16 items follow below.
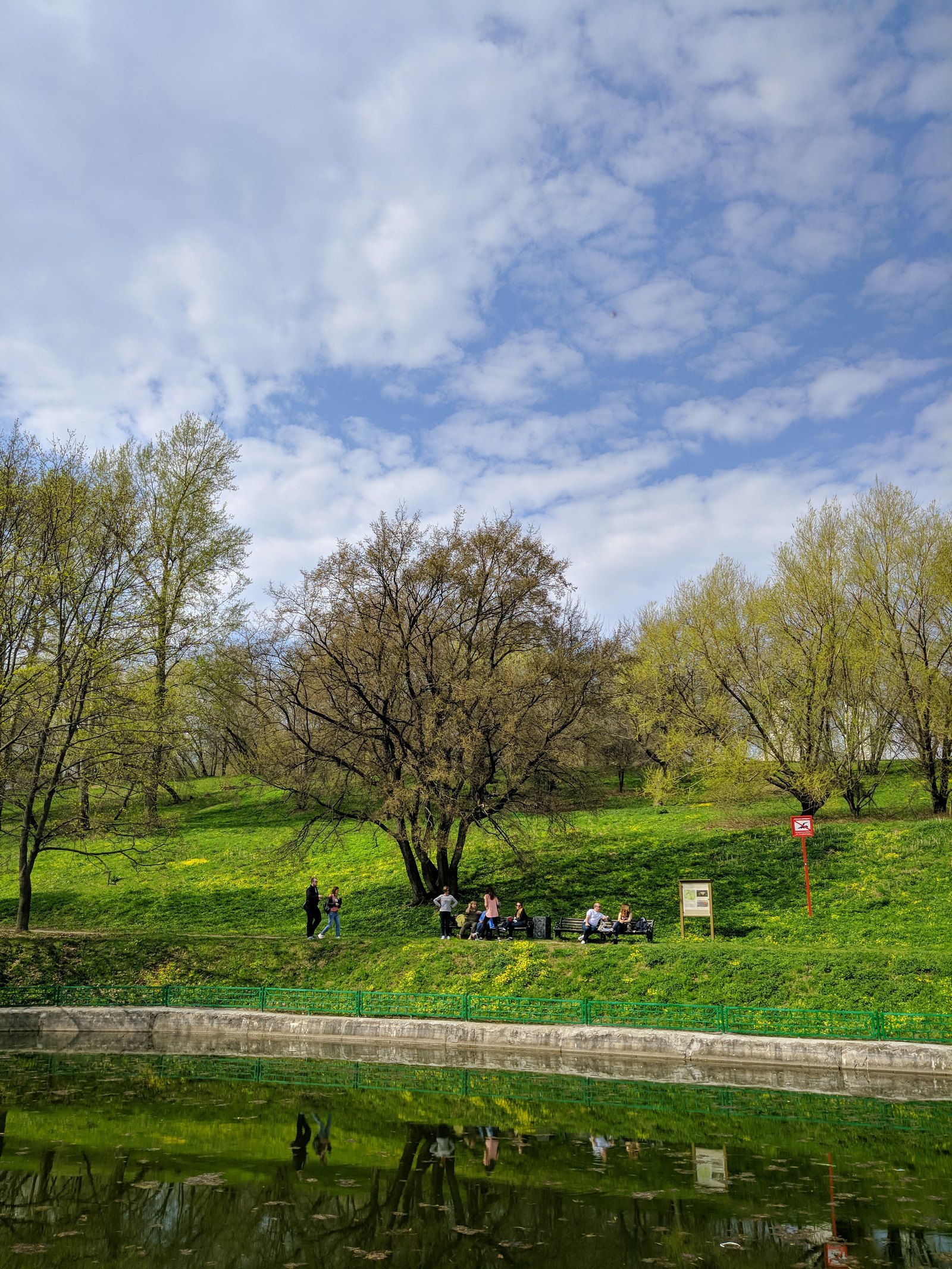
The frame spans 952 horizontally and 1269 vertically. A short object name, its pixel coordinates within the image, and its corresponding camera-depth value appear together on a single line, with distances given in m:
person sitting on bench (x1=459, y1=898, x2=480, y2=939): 22.81
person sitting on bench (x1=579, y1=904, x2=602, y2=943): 21.38
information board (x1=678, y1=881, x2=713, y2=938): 21.11
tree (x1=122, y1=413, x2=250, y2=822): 36.81
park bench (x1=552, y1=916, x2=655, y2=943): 21.31
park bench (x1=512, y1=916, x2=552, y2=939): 22.09
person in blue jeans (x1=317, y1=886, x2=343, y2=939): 23.27
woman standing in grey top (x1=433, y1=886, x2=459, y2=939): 22.56
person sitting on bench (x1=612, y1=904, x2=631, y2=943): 21.38
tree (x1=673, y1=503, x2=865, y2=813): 29.55
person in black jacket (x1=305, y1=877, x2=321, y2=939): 23.45
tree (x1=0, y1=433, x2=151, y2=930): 23.78
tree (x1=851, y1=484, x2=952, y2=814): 29.00
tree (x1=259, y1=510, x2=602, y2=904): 24.23
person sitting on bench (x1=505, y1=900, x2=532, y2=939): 22.61
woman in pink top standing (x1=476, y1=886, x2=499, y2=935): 22.59
